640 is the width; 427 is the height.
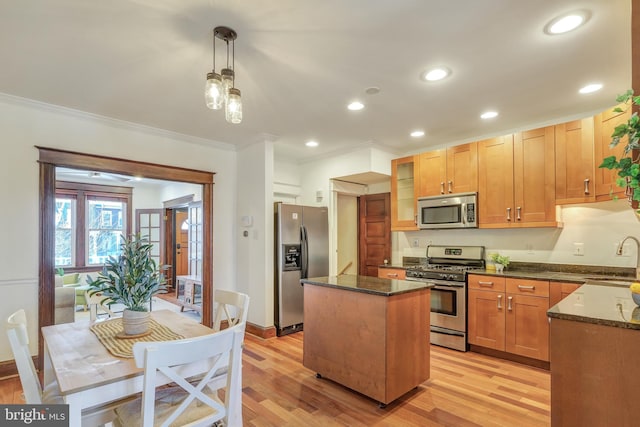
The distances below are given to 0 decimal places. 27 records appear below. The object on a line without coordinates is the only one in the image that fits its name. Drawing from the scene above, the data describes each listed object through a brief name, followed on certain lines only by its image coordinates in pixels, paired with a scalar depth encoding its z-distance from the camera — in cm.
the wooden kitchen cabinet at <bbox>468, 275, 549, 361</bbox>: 309
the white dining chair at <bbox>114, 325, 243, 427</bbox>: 125
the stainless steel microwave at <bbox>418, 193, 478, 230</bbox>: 384
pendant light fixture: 188
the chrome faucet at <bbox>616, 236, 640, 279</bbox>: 291
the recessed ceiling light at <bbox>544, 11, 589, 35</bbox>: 182
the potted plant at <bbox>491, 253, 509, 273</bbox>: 361
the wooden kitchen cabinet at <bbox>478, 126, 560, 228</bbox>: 334
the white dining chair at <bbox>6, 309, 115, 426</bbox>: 146
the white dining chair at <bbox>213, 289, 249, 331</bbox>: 227
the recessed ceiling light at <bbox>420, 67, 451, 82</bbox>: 245
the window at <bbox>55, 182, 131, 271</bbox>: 636
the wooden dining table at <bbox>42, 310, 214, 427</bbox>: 128
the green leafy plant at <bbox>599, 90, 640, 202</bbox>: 136
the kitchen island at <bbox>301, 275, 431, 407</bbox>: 238
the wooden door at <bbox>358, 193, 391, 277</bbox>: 508
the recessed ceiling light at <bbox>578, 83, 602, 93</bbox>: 270
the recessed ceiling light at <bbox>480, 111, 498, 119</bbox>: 332
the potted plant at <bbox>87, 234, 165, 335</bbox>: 186
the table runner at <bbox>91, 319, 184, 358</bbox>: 167
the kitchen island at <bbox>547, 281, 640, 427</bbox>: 132
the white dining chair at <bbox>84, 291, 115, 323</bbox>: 232
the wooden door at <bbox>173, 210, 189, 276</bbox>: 759
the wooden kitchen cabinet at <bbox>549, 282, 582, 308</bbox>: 292
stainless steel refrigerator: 423
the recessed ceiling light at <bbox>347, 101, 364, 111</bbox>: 309
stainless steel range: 357
